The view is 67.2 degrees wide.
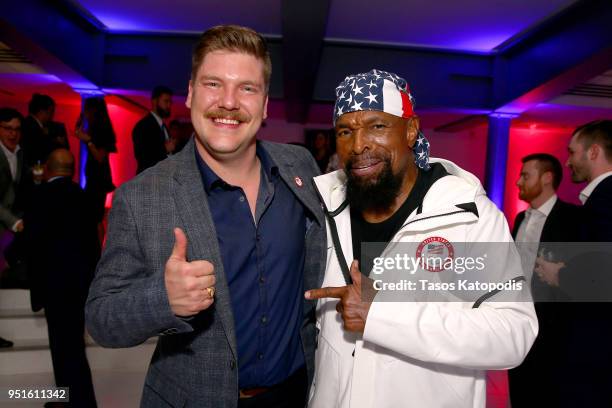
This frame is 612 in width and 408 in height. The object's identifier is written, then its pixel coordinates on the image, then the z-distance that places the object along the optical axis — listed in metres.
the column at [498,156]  8.31
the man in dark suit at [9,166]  4.08
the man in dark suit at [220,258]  1.35
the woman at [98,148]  4.45
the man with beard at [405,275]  1.39
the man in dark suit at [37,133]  4.57
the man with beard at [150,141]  4.19
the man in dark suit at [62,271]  3.22
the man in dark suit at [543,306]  3.29
